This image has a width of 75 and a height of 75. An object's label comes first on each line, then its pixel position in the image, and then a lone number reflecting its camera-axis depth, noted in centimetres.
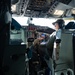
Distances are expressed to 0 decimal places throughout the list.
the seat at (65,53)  192
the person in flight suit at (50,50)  233
